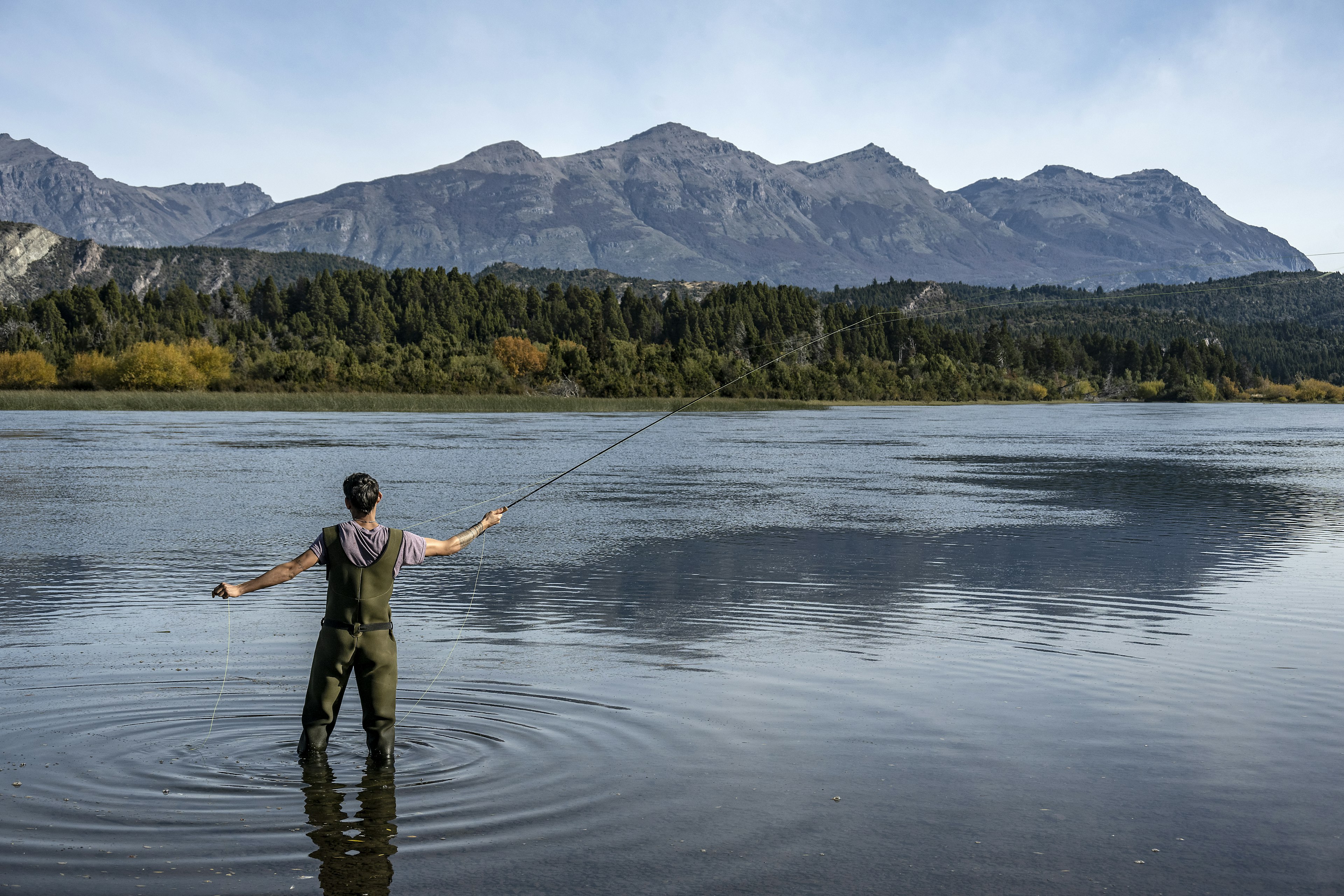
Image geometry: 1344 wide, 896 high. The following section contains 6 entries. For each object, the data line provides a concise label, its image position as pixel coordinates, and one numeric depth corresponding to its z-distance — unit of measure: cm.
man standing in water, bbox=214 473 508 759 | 864
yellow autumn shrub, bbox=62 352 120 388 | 14550
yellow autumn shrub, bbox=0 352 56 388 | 14488
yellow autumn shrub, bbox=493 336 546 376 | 18012
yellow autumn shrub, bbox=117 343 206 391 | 14075
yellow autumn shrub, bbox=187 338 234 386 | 14512
